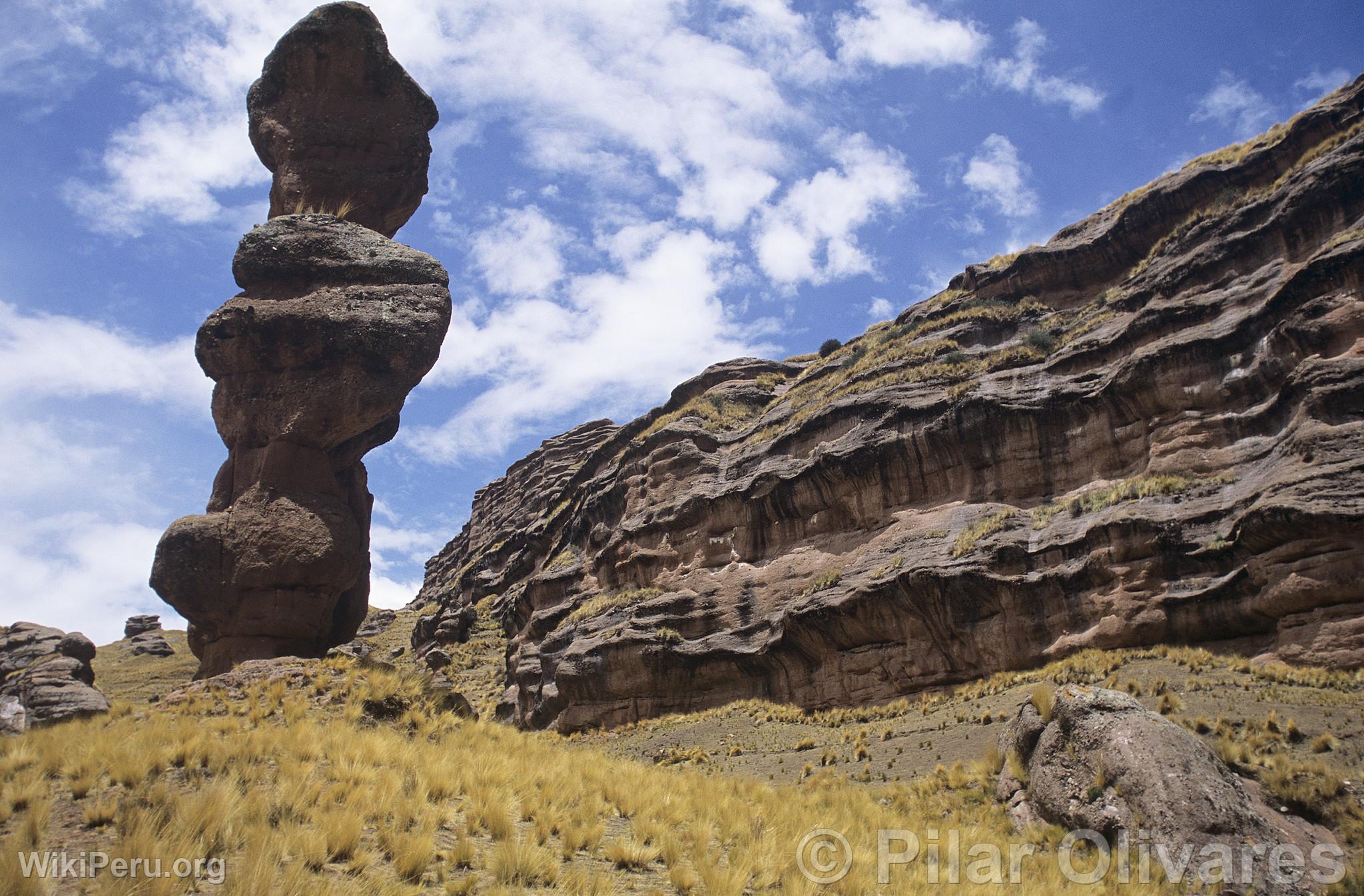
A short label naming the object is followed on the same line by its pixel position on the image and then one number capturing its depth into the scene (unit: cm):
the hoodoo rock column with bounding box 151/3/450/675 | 2617
